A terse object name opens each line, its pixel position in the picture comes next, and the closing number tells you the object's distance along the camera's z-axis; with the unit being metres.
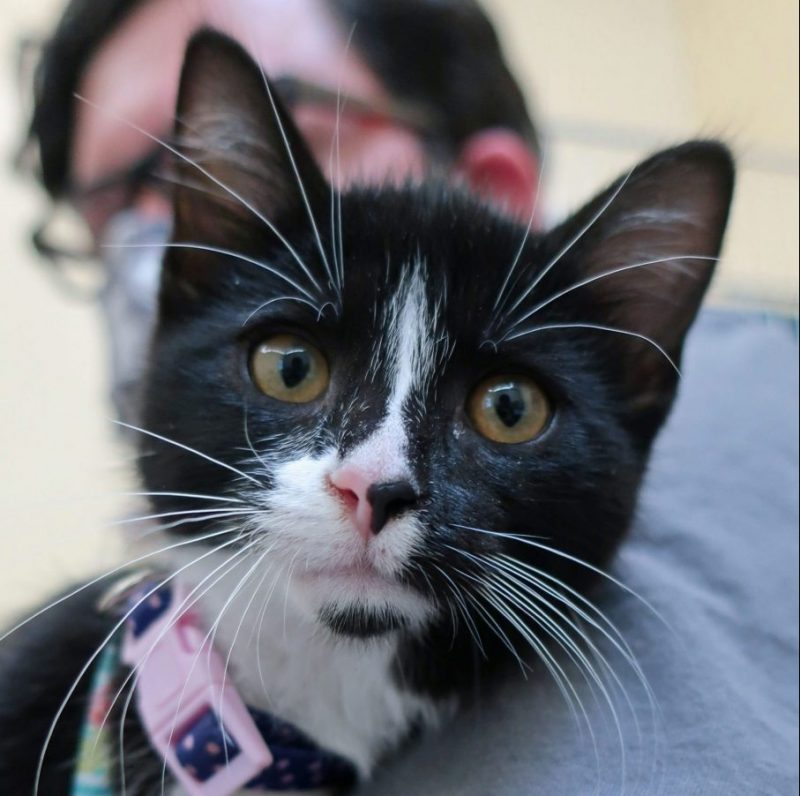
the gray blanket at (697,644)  0.25
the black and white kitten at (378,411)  0.24
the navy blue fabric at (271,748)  0.25
